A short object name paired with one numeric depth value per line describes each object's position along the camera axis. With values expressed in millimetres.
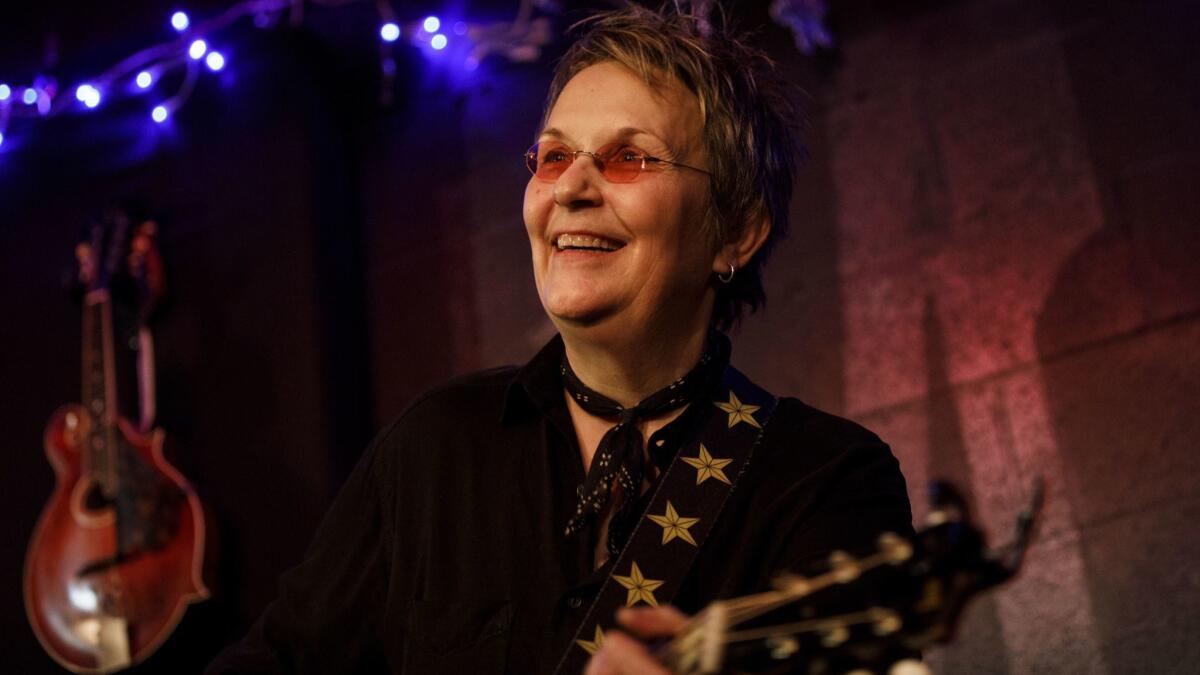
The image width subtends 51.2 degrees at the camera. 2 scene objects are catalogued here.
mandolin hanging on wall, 3662
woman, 2039
